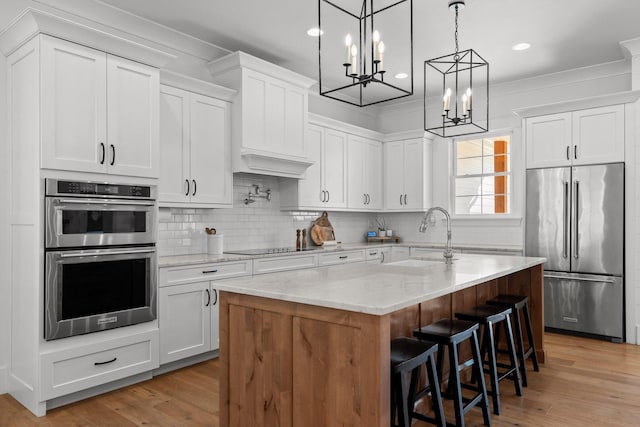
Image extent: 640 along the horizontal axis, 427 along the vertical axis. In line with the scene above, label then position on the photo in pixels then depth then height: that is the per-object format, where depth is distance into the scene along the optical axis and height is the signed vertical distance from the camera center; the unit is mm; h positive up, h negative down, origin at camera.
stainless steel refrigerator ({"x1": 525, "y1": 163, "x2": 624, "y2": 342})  4668 -294
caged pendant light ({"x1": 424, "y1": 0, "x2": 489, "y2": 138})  5492 +1709
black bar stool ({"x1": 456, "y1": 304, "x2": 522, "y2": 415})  3014 -878
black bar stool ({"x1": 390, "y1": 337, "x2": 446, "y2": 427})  2139 -792
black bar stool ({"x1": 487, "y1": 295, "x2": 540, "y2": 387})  3564 -890
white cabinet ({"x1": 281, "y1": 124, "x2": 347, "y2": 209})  5484 +471
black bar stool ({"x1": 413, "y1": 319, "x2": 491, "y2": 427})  2537 -820
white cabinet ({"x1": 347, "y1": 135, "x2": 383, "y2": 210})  6262 +580
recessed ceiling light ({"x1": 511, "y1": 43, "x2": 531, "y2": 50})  4680 +1737
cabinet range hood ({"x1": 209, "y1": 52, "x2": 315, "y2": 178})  4508 +1041
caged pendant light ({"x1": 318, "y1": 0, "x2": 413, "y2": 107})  2355 +1738
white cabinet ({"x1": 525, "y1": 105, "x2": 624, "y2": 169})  4703 +826
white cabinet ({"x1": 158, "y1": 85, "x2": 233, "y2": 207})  4031 +594
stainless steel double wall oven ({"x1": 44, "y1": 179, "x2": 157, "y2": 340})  3018 -295
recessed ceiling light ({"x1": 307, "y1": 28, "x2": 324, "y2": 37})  4312 +1737
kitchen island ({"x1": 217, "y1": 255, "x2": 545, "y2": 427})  1942 -608
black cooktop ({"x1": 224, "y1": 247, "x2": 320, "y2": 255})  4593 -385
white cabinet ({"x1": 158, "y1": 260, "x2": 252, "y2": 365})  3697 -800
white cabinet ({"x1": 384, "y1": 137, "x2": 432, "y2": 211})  6496 +577
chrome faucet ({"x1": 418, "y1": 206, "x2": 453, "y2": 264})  3477 -280
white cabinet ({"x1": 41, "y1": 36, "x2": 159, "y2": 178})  3031 +731
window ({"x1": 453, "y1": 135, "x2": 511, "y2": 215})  6195 +536
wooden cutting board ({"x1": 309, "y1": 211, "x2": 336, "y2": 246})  5902 -209
